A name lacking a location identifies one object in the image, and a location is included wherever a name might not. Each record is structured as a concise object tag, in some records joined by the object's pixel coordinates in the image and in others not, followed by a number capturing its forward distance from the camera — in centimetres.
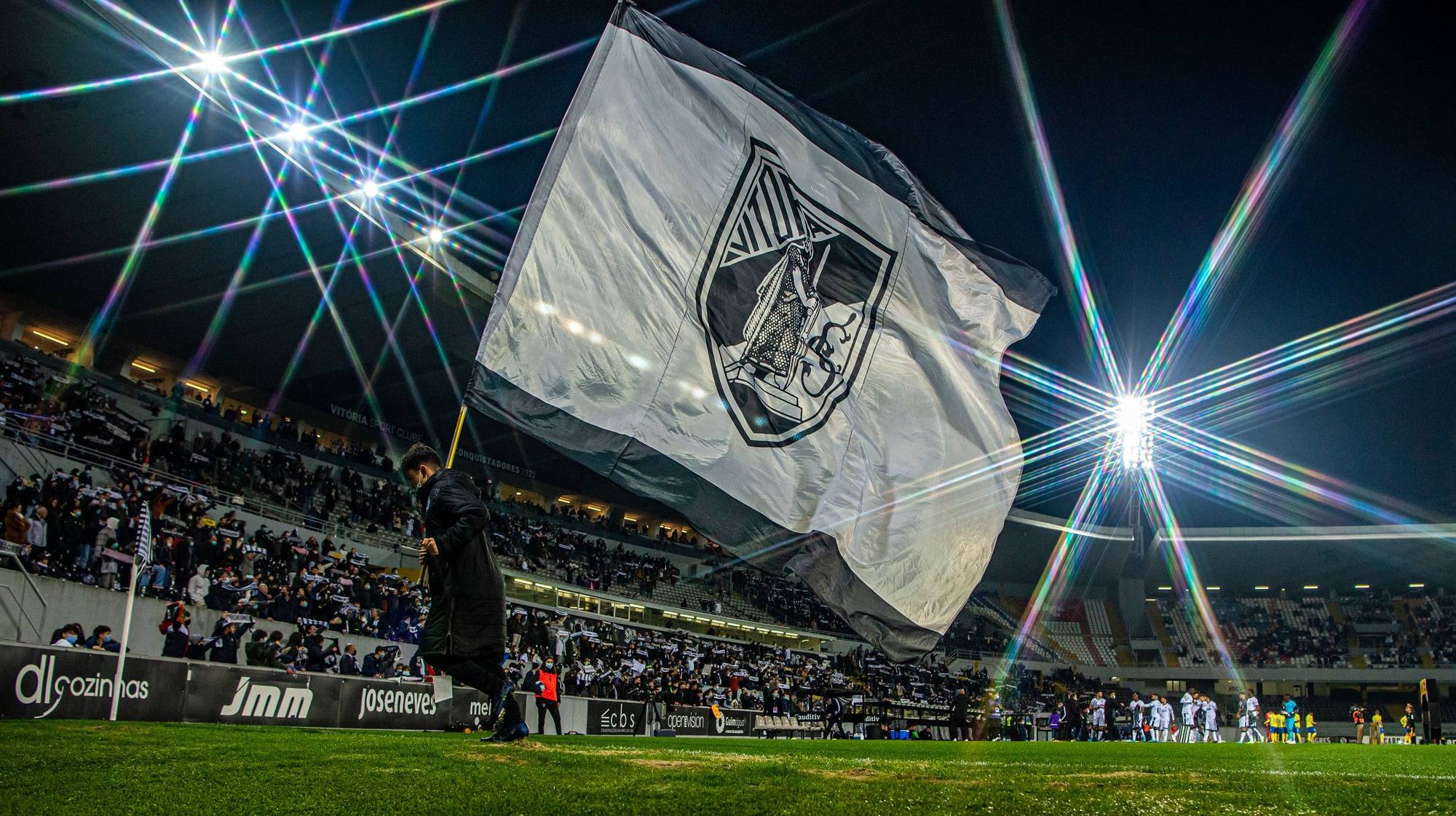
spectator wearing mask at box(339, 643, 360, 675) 1797
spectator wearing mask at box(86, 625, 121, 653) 1292
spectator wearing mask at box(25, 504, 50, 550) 1614
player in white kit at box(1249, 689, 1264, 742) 3588
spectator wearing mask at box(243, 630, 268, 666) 1569
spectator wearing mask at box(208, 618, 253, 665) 1564
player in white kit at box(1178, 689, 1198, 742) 3640
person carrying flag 610
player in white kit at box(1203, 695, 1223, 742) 3825
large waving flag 616
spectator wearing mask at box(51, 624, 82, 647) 1298
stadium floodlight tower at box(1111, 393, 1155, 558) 3772
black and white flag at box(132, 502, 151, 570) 1044
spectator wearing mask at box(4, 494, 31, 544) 1580
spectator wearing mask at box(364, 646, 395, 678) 1881
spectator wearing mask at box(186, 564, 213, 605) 1769
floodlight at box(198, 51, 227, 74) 2026
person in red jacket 1555
